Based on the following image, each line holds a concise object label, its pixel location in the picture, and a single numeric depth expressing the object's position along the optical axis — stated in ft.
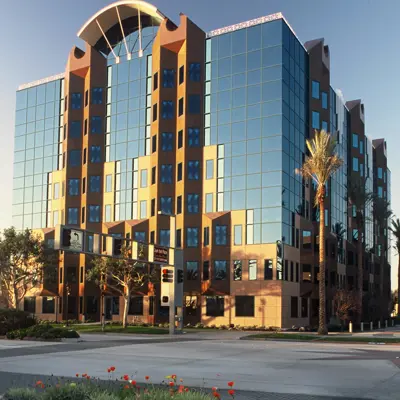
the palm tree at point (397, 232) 296.20
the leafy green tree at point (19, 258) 210.59
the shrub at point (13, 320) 131.44
